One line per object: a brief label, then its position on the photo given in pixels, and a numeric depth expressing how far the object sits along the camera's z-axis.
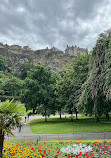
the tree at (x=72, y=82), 19.98
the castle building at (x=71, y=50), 149.06
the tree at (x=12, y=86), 56.12
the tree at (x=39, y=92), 24.11
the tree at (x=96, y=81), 15.05
